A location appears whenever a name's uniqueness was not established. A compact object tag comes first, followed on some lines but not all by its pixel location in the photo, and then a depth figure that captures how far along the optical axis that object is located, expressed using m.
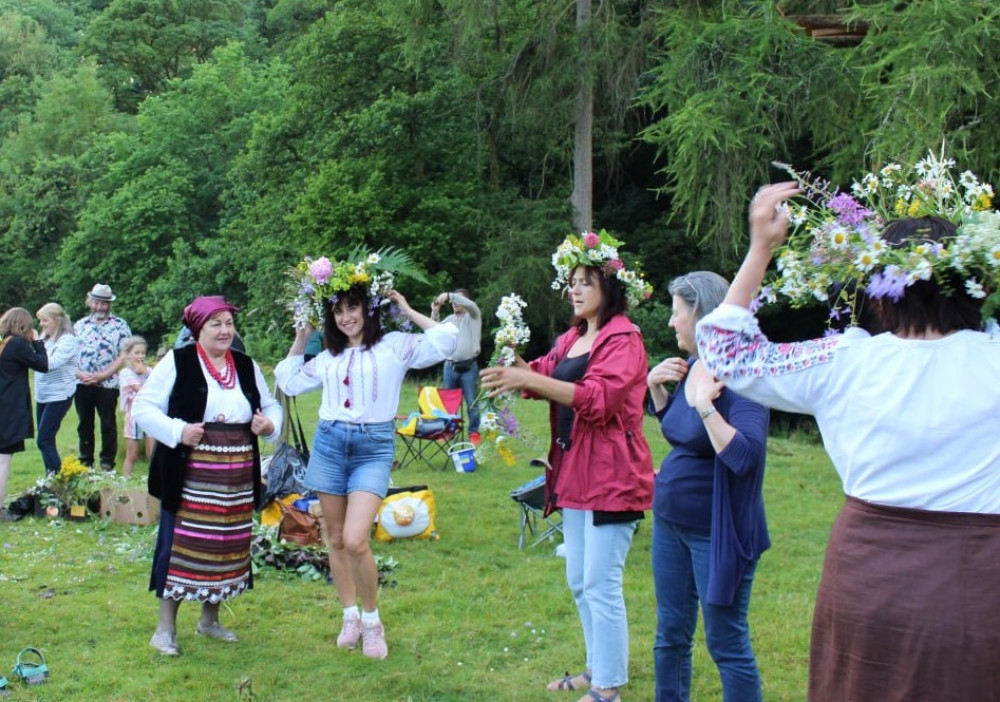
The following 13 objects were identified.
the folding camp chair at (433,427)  10.57
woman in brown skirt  2.33
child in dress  9.13
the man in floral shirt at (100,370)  9.52
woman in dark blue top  3.46
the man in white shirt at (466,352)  8.70
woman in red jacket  4.16
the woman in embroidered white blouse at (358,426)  5.07
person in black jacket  7.80
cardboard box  7.99
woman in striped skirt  5.04
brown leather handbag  7.16
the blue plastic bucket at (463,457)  10.41
